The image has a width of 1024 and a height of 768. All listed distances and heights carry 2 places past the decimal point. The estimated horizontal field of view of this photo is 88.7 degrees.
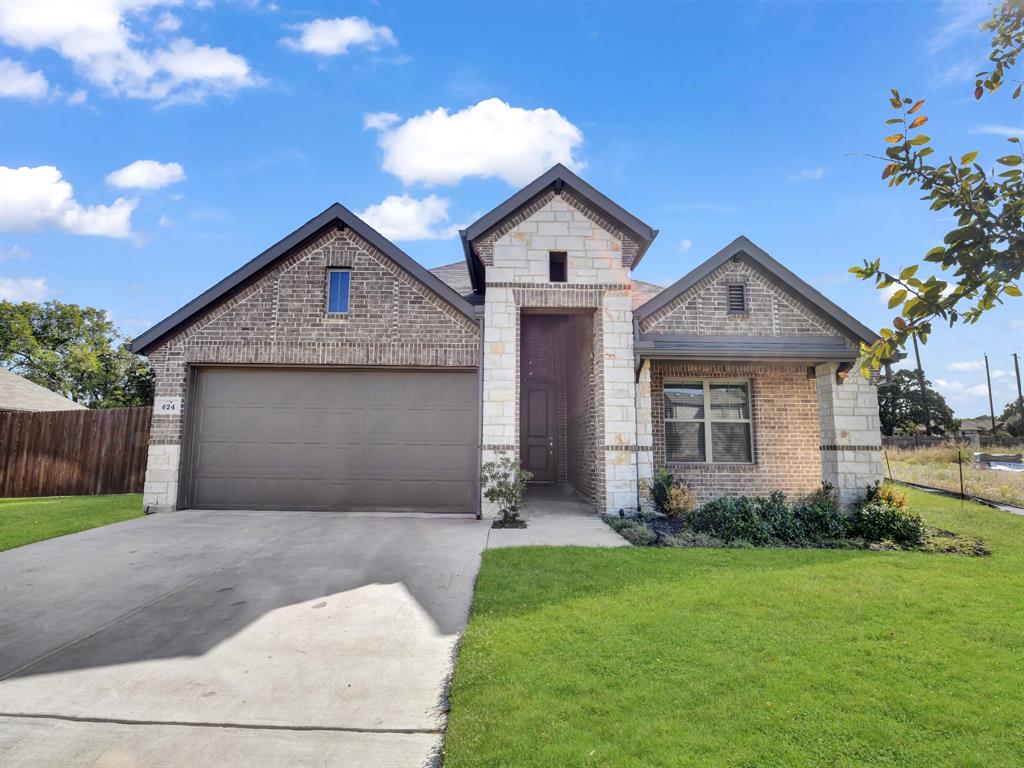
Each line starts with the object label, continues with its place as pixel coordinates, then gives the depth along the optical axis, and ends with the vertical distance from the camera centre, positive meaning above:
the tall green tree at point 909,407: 39.62 +2.43
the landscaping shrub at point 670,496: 9.34 -1.09
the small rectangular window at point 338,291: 10.10 +2.73
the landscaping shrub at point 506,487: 8.70 -0.89
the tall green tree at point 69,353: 33.16 +5.06
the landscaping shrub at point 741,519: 7.61 -1.26
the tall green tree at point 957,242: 1.56 +0.59
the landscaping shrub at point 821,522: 7.84 -1.31
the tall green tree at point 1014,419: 43.17 +1.83
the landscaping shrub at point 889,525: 7.70 -1.29
